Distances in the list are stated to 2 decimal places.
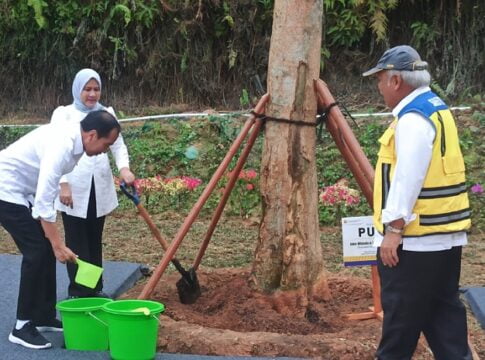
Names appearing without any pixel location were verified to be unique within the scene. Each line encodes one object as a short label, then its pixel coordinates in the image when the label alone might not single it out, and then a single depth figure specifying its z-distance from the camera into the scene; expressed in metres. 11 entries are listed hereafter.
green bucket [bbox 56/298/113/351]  4.31
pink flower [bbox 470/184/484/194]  8.30
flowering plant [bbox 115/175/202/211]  8.89
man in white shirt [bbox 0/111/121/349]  4.16
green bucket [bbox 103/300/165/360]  4.02
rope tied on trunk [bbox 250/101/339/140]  5.00
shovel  5.28
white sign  4.91
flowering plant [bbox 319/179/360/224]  8.12
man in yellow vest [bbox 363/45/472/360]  3.27
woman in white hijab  5.04
